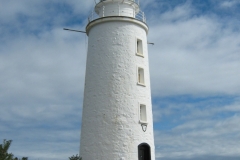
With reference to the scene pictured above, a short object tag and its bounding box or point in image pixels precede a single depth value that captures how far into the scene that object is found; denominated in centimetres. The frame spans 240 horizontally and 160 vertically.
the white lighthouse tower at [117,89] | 1808
